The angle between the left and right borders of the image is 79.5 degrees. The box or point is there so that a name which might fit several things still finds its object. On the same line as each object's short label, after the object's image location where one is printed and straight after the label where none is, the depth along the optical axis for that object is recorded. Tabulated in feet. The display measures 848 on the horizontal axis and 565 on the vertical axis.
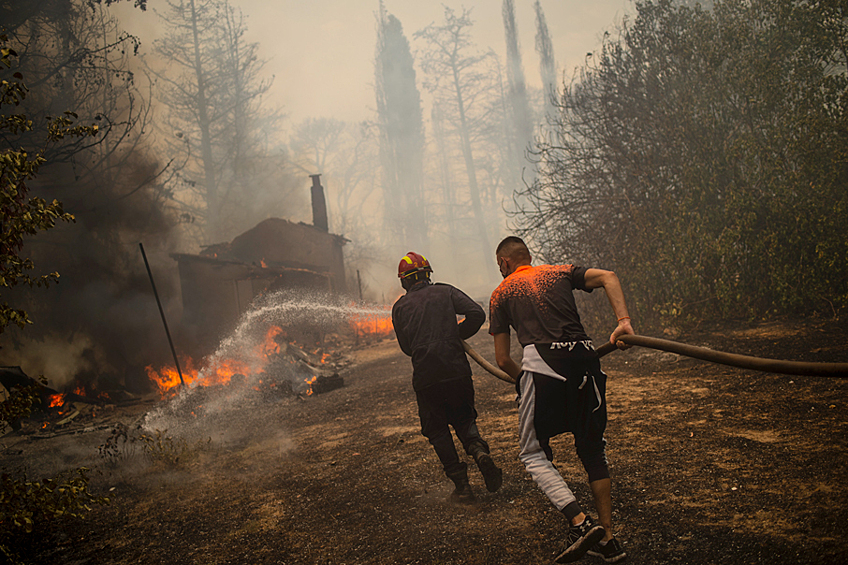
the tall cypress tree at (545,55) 163.26
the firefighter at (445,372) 13.32
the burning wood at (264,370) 36.86
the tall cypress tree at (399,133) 178.29
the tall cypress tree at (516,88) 166.50
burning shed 55.21
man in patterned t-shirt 9.42
